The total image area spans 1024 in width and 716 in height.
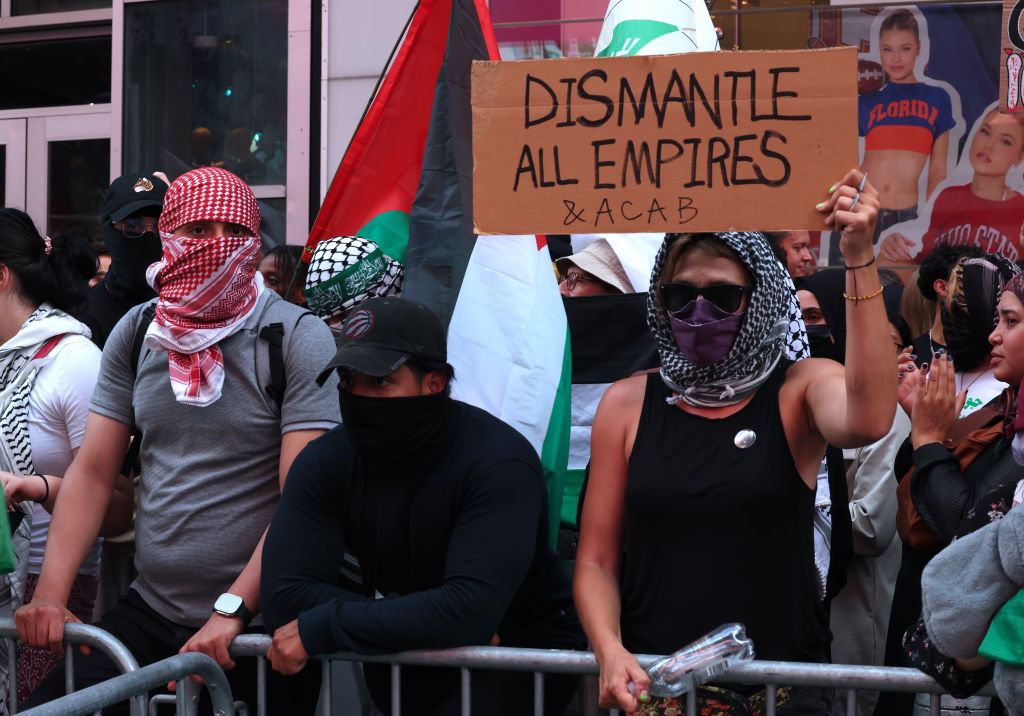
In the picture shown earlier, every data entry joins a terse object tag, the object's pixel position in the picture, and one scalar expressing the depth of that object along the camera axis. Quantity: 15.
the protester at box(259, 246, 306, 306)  6.11
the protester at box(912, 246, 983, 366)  4.79
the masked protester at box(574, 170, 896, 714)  3.12
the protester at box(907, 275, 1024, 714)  2.70
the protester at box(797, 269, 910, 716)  4.62
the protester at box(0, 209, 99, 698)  4.29
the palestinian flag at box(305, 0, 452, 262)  4.77
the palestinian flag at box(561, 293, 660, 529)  4.39
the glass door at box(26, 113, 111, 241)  9.33
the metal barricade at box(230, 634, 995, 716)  2.96
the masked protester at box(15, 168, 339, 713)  3.76
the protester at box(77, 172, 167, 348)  5.09
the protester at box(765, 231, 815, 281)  5.69
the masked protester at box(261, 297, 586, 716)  3.24
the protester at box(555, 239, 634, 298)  4.58
